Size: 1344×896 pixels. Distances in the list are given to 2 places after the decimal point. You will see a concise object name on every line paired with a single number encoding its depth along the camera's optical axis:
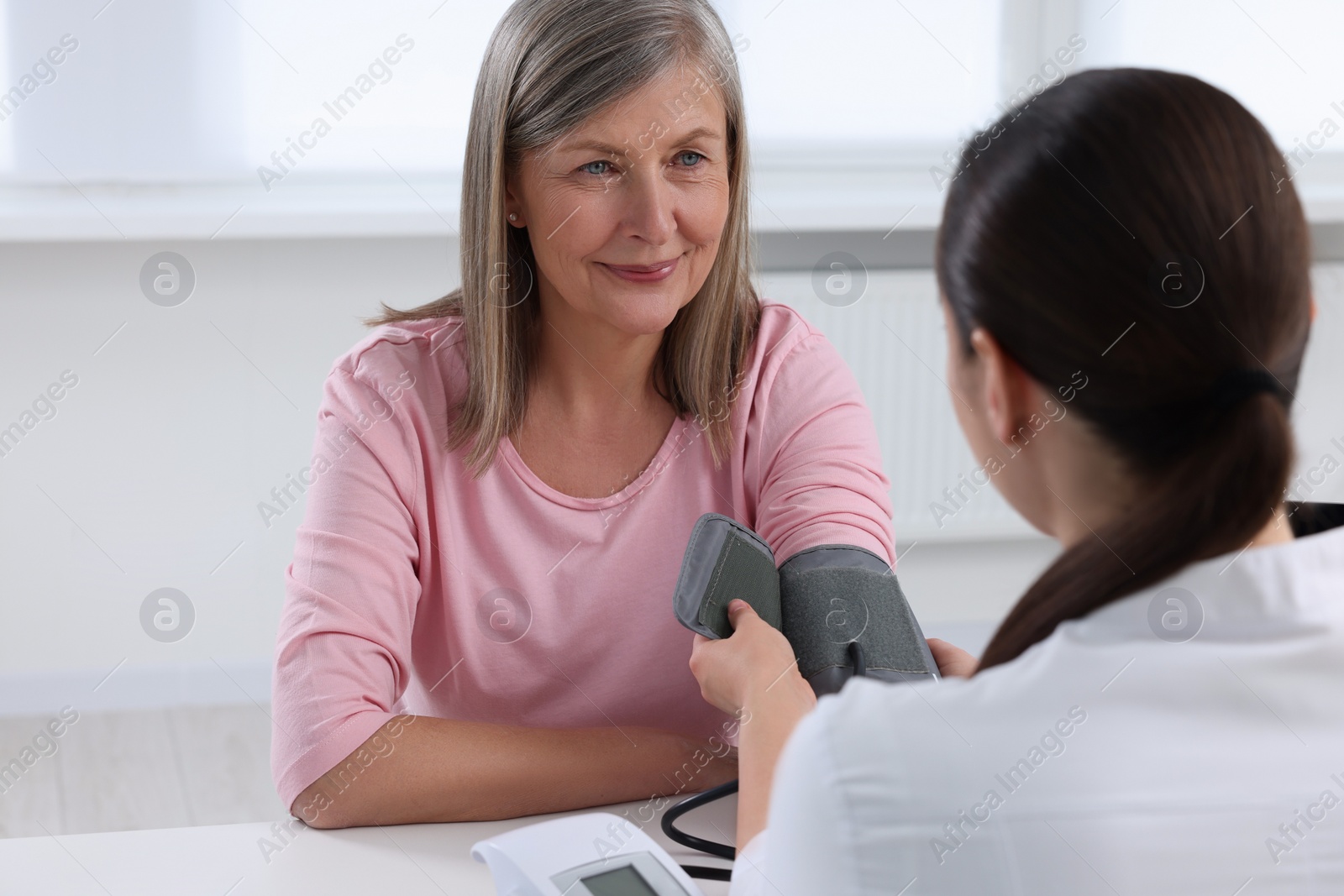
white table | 0.97
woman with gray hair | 1.21
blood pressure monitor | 0.84
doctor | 0.63
